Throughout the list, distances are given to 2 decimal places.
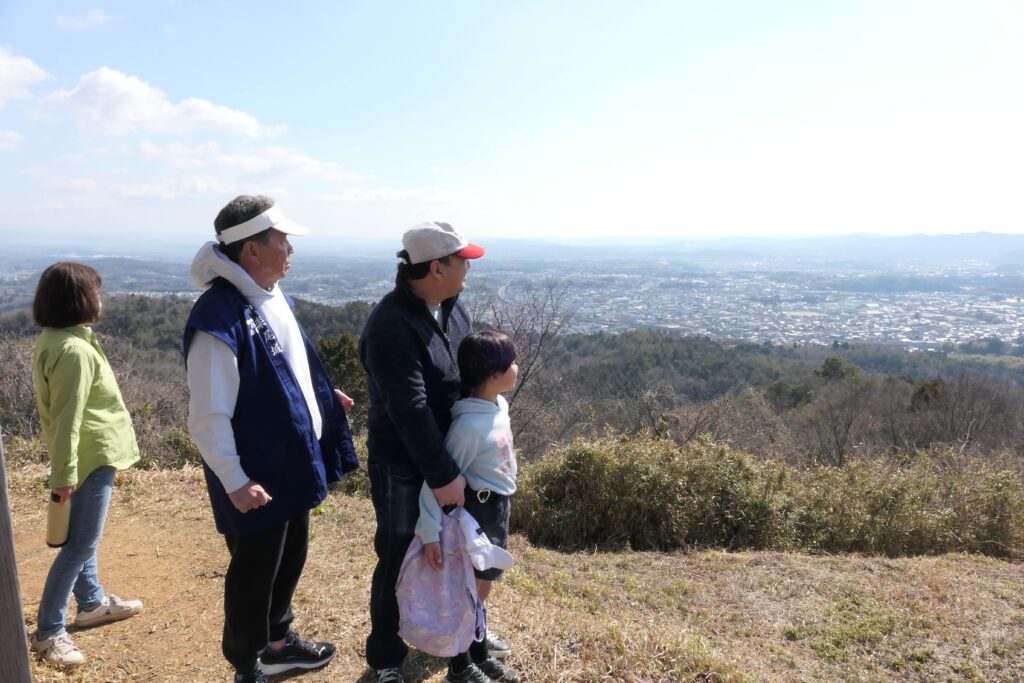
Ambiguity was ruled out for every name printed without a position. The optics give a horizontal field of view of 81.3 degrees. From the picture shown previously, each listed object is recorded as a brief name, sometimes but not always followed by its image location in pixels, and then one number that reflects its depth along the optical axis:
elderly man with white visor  1.88
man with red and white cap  1.96
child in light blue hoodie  2.09
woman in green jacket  2.38
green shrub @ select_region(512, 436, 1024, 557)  5.56
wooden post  1.25
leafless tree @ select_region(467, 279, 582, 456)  11.28
